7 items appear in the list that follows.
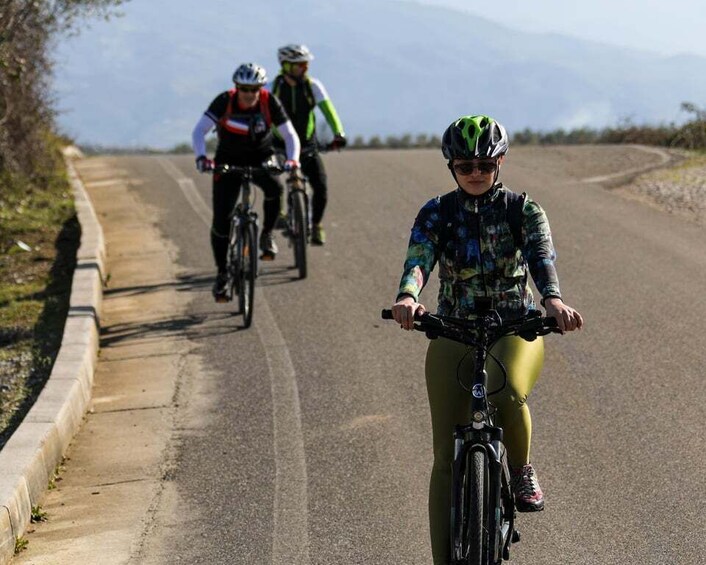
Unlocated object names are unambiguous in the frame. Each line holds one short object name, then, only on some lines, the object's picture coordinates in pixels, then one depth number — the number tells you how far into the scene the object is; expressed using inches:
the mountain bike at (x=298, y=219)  922.7
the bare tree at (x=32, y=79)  1291.8
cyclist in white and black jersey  786.8
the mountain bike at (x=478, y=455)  343.3
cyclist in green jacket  927.7
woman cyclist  372.2
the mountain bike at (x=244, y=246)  795.4
